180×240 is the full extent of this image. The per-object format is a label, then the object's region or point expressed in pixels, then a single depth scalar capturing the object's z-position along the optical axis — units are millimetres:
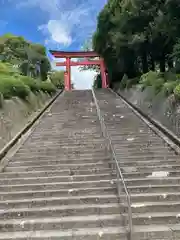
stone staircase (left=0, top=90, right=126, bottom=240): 3116
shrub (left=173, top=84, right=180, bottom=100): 6017
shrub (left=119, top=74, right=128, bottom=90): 13008
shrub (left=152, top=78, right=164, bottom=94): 7929
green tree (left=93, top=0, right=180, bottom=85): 7758
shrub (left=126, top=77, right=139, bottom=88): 11665
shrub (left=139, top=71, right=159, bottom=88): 8833
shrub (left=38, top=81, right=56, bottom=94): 11956
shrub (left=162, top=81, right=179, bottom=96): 6760
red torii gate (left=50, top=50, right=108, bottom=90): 20018
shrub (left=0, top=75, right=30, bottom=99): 7567
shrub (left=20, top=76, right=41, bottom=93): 9954
